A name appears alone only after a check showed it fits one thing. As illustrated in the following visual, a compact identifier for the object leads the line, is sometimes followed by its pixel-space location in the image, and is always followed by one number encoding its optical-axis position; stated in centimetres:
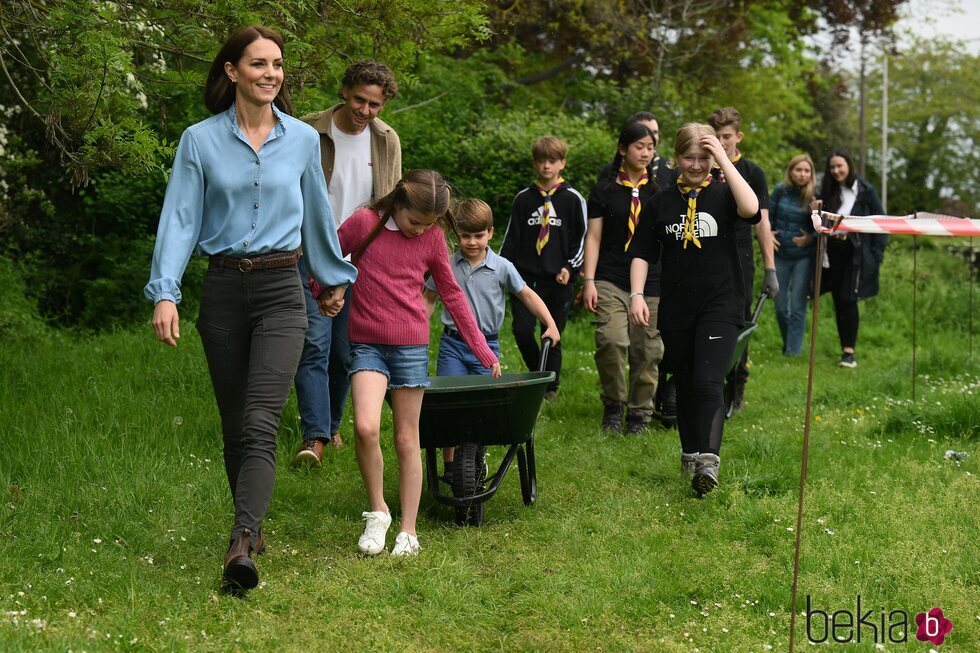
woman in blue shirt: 437
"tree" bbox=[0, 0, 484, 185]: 575
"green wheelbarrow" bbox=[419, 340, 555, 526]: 521
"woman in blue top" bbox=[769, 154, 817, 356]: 1099
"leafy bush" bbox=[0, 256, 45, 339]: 998
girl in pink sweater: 500
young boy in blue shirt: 611
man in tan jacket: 634
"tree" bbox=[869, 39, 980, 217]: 4256
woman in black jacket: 1077
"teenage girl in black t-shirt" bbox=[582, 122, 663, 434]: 780
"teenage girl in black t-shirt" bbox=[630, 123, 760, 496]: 588
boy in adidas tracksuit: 797
